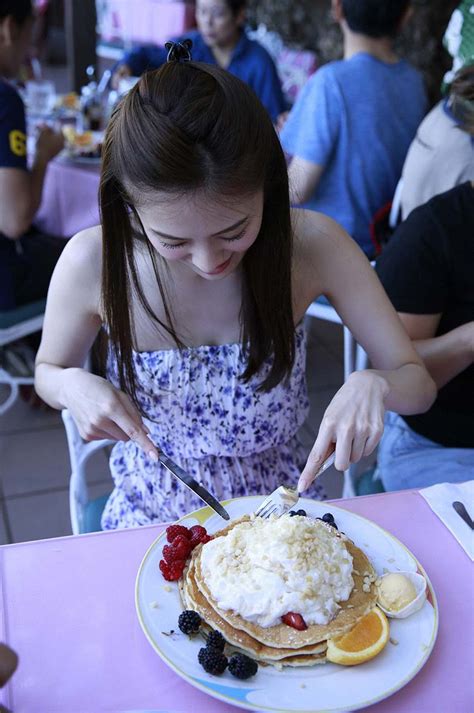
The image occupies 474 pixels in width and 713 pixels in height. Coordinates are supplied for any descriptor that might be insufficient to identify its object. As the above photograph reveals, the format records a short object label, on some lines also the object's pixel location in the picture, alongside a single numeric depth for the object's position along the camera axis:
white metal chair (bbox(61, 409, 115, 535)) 1.41
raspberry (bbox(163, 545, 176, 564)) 0.92
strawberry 0.83
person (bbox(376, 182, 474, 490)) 1.39
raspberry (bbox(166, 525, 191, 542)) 0.96
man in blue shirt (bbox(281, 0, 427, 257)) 2.43
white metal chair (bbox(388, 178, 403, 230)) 2.36
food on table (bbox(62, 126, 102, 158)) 2.74
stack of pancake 0.81
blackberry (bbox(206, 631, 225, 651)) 0.81
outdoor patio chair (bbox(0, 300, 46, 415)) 2.46
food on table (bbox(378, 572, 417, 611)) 0.87
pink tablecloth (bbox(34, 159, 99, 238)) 2.59
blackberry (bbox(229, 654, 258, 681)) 0.78
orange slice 0.80
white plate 0.76
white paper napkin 1.01
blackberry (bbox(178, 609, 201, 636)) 0.83
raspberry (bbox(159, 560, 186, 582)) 0.90
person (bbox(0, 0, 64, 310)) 2.20
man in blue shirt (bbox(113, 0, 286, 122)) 3.34
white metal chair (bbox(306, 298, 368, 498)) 1.58
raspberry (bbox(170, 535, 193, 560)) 0.93
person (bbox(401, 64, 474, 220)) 2.03
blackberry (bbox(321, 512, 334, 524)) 1.00
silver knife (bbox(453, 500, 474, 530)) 1.04
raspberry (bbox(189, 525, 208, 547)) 0.96
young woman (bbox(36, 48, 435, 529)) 1.05
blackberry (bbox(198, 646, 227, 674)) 0.78
